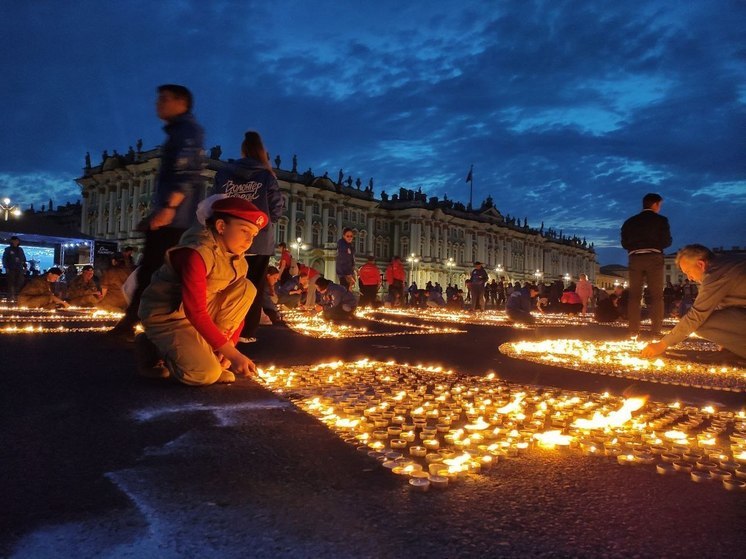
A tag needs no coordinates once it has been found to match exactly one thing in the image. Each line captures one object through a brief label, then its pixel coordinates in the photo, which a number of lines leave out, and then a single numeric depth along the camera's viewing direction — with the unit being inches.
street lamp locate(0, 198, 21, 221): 1036.7
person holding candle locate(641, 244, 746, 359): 192.4
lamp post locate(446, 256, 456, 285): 2929.6
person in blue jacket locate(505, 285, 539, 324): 458.9
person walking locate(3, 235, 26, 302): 560.1
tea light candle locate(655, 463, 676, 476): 78.0
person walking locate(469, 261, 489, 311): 762.8
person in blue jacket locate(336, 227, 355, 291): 452.4
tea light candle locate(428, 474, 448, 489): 69.2
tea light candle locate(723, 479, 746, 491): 72.4
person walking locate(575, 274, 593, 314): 776.9
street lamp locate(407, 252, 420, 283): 2706.2
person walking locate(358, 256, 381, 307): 538.6
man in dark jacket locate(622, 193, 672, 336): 283.9
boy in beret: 121.6
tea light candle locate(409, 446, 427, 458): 83.9
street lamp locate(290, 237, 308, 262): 2235.7
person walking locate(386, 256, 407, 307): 714.2
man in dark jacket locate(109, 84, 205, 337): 177.9
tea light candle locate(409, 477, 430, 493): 68.4
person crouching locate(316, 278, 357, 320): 387.9
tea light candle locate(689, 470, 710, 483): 75.4
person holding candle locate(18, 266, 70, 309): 459.2
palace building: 2174.0
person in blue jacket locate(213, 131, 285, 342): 211.8
